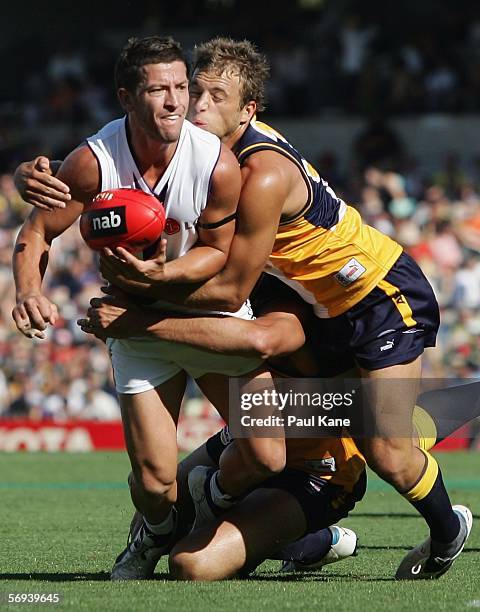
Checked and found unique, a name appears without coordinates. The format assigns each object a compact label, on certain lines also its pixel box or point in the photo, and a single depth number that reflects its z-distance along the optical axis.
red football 9.75
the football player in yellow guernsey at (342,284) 10.64
